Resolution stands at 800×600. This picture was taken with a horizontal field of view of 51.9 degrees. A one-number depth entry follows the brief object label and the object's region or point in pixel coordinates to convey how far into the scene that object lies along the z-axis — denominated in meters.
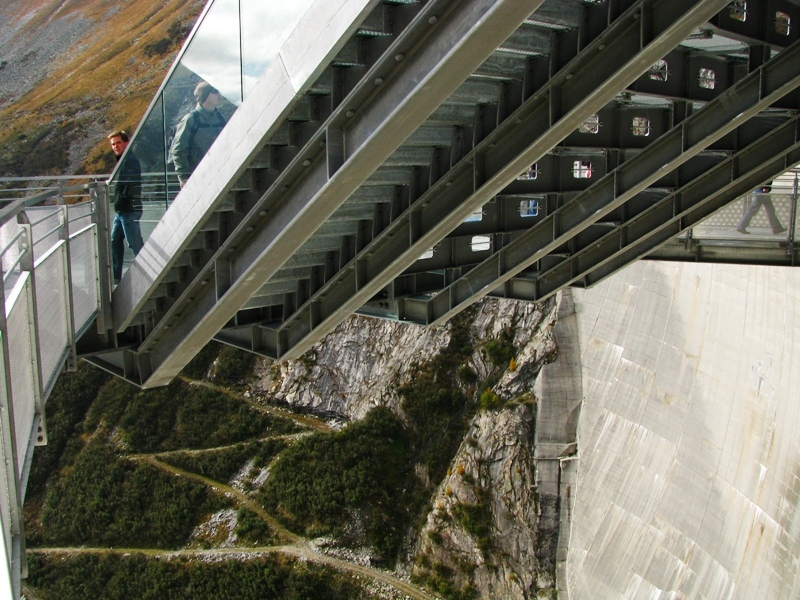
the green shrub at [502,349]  33.69
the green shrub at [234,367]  44.06
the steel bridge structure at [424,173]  5.39
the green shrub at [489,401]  31.80
